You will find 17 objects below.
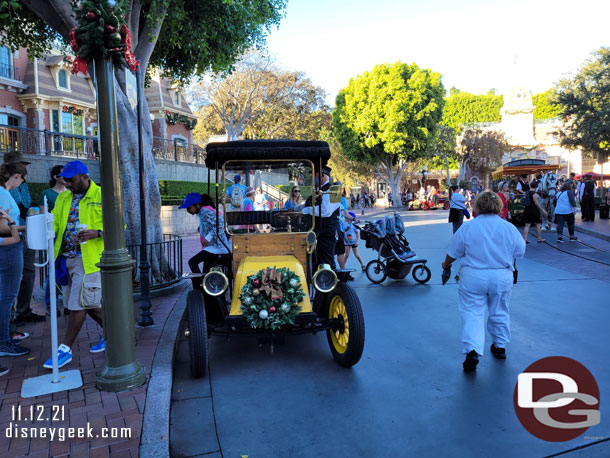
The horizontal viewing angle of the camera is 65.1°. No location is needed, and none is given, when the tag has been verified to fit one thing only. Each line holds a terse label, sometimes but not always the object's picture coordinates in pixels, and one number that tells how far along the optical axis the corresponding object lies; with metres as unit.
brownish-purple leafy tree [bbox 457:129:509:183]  46.16
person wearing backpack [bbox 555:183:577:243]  13.01
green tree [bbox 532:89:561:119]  71.94
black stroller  8.84
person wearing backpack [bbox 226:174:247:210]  5.86
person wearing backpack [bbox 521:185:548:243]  13.01
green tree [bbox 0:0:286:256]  7.74
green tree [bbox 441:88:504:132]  75.62
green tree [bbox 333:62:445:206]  35.38
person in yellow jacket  4.43
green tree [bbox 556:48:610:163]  22.64
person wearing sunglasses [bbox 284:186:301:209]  6.12
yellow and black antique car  4.46
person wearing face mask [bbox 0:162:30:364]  4.61
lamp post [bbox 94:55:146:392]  3.96
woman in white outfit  4.48
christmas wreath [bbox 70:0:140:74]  3.90
